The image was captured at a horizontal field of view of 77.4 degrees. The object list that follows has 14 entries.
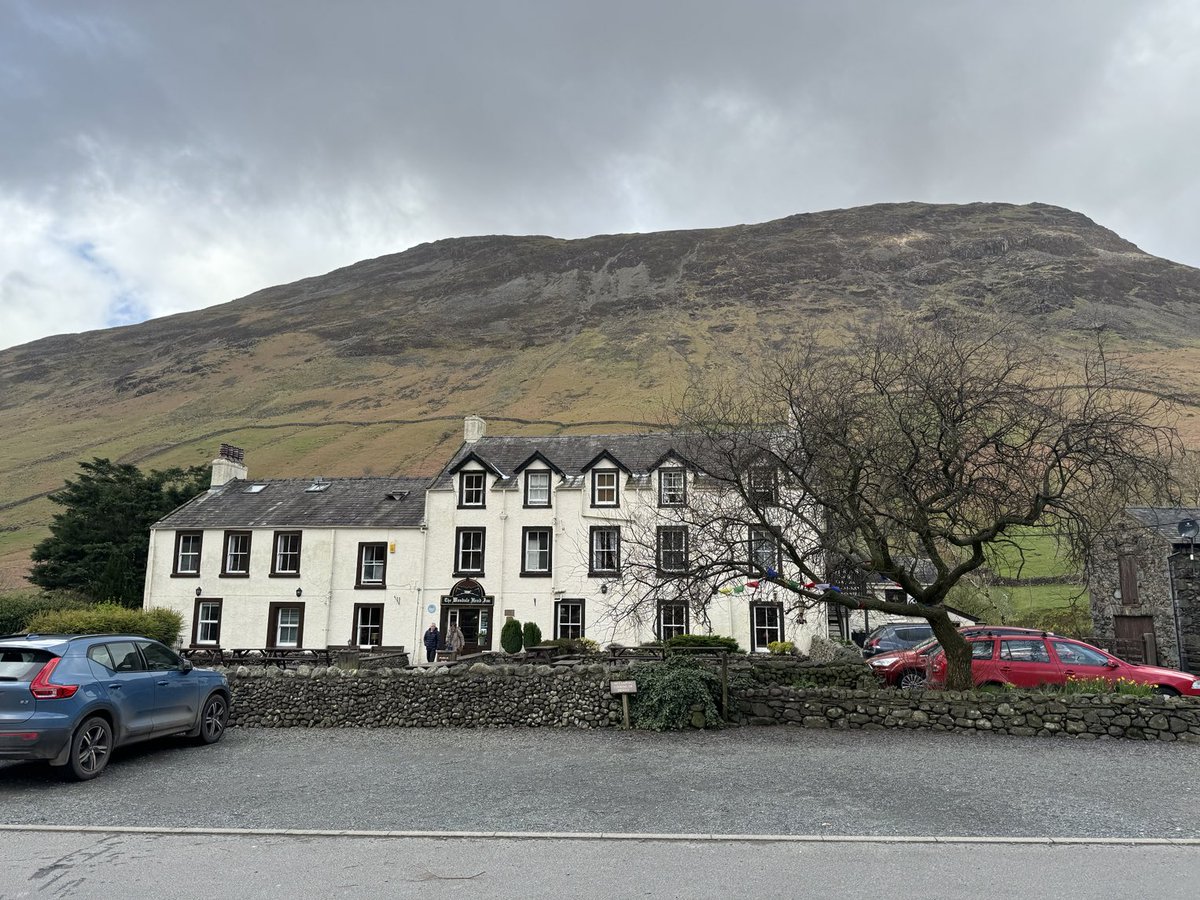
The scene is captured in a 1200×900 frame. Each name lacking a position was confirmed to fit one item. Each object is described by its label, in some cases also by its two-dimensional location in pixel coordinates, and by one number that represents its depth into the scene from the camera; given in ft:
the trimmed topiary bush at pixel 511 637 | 92.42
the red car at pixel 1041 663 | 51.84
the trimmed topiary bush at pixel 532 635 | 93.86
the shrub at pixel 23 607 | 71.51
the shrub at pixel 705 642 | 84.28
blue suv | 31.76
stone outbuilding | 81.15
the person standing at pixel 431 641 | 88.63
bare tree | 45.47
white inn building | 97.81
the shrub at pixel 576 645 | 84.33
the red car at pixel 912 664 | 57.72
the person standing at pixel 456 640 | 87.89
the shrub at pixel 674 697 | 48.44
